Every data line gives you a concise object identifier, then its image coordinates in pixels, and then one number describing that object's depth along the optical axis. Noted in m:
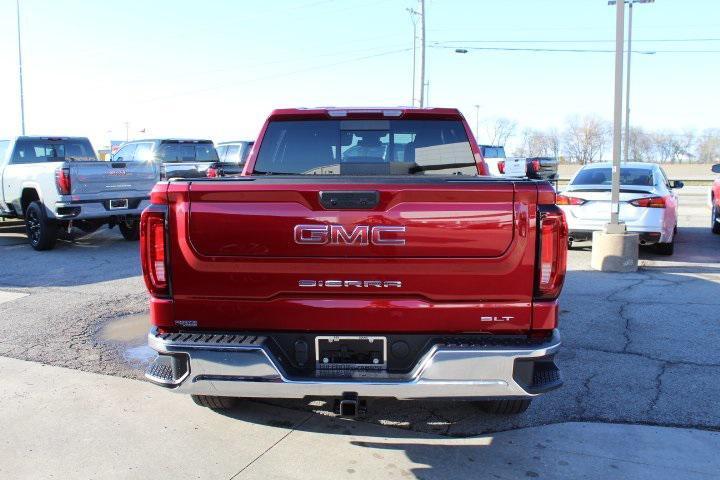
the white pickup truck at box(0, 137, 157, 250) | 10.66
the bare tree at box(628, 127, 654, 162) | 86.88
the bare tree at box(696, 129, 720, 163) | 86.25
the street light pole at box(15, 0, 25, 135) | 36.95
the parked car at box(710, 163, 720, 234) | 13.20
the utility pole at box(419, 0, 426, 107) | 33.97
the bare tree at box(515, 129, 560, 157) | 89.31
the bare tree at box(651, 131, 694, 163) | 88.50
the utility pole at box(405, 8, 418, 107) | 38.16
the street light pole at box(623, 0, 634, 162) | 33.05
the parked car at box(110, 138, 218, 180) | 15.60
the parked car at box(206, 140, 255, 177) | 20.55
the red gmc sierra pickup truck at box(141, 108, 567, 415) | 3.09
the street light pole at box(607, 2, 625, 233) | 8.81
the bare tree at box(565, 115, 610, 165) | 89.25
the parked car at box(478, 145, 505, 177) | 29.74
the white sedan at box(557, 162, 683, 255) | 9.62
